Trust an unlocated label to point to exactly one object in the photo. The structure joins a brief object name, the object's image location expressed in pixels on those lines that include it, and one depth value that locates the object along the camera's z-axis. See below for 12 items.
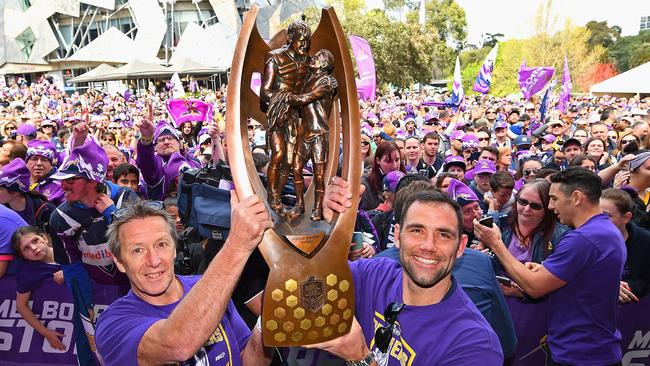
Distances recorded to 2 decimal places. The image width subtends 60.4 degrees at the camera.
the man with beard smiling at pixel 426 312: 2.17
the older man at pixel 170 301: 1.91
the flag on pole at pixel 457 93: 14.85
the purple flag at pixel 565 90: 15.72
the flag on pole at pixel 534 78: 15.41
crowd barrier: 4.34
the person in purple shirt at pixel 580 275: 3.32
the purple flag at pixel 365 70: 11.05
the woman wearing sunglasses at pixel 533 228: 4.11
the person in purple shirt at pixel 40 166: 5.89
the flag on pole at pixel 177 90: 14.64
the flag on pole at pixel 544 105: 13.33
